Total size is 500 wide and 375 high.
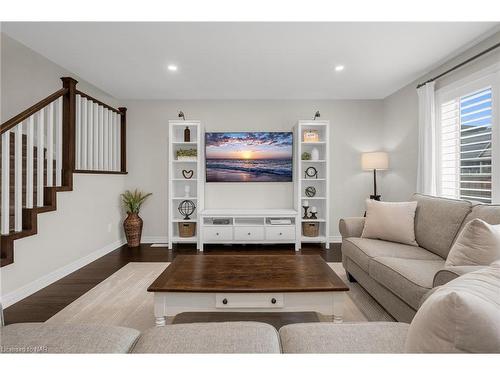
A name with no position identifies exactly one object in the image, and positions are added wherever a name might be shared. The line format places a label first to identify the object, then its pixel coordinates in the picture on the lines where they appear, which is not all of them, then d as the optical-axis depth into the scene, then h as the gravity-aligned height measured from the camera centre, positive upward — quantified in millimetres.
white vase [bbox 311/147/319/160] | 4133 +528
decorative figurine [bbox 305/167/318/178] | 4320 +252
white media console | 3941 -654
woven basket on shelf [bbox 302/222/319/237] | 4164 -674
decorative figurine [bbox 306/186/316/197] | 4352 -64
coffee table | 1613 -678
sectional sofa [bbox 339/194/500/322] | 1628 -552
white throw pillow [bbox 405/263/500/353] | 559 -305
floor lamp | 3926 +399
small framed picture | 4129 +814
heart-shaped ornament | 4328 +233
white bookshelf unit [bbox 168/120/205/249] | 3994 +130
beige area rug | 1972 -1001
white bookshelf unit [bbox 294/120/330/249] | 4004 +158
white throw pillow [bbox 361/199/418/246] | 2445 -338
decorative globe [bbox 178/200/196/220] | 4332 -335
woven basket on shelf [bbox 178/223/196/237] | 4125 -670
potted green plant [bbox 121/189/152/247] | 4113 -550
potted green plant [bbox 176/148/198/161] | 4148 +528
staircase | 2115 +389
